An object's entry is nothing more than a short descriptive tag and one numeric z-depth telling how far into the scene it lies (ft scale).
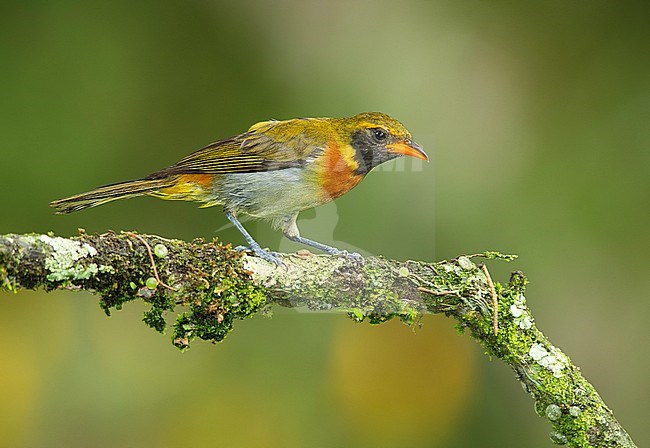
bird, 21.56
